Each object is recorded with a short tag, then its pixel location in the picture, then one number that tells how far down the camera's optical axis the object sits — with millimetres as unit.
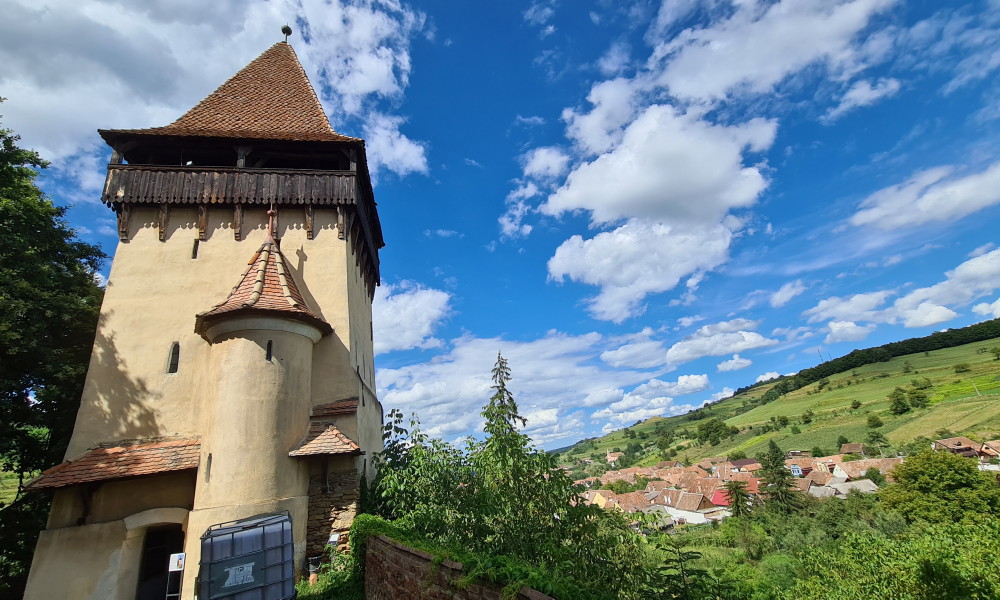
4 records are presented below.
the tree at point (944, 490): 38562
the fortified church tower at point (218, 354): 9898
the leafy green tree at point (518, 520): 5734
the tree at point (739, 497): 56344
